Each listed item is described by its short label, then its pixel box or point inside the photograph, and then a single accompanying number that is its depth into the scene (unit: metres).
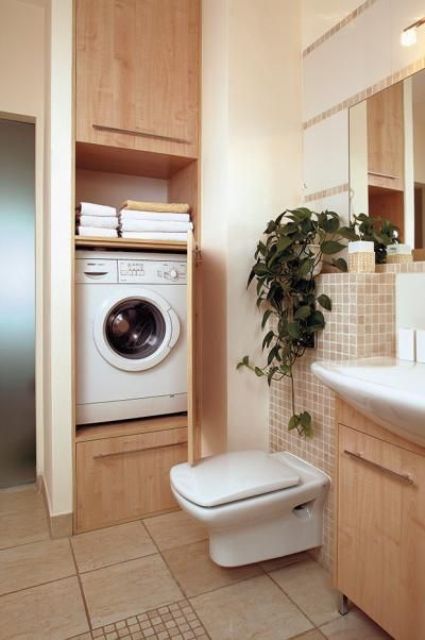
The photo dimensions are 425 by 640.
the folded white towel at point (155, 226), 2.01
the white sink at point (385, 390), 0.95
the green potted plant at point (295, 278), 1.68
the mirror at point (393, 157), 1.58
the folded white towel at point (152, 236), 2.01
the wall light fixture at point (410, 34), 1.51
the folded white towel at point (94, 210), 1.93
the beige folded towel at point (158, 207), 2.03
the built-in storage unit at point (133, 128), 1.91
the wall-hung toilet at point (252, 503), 1.44
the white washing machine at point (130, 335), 1.94
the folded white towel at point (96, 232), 1.92
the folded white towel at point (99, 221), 1.93
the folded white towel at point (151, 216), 2.02
